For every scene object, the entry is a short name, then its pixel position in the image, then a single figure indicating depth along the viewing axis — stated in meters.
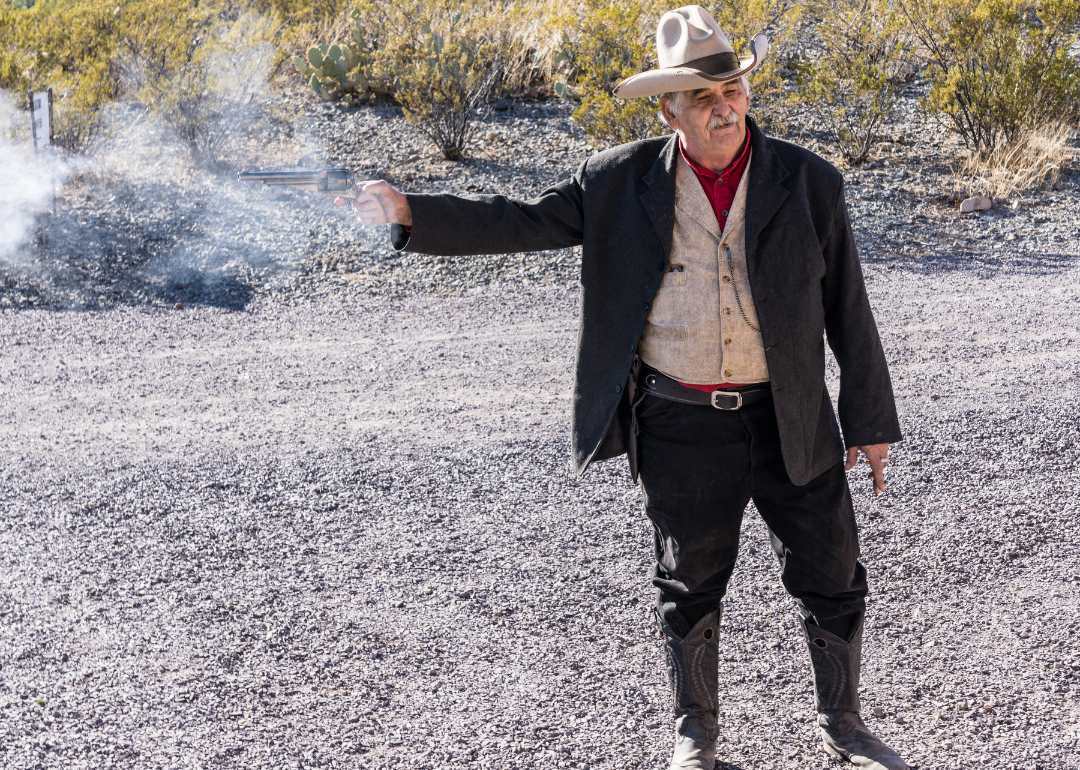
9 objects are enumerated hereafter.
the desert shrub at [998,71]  10.24
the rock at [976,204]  9.22
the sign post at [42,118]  8.95
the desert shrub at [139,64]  11.07
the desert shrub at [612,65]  9.93
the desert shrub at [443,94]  10.76
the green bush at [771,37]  10.73
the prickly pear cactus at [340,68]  12.30
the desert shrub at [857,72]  10.36
